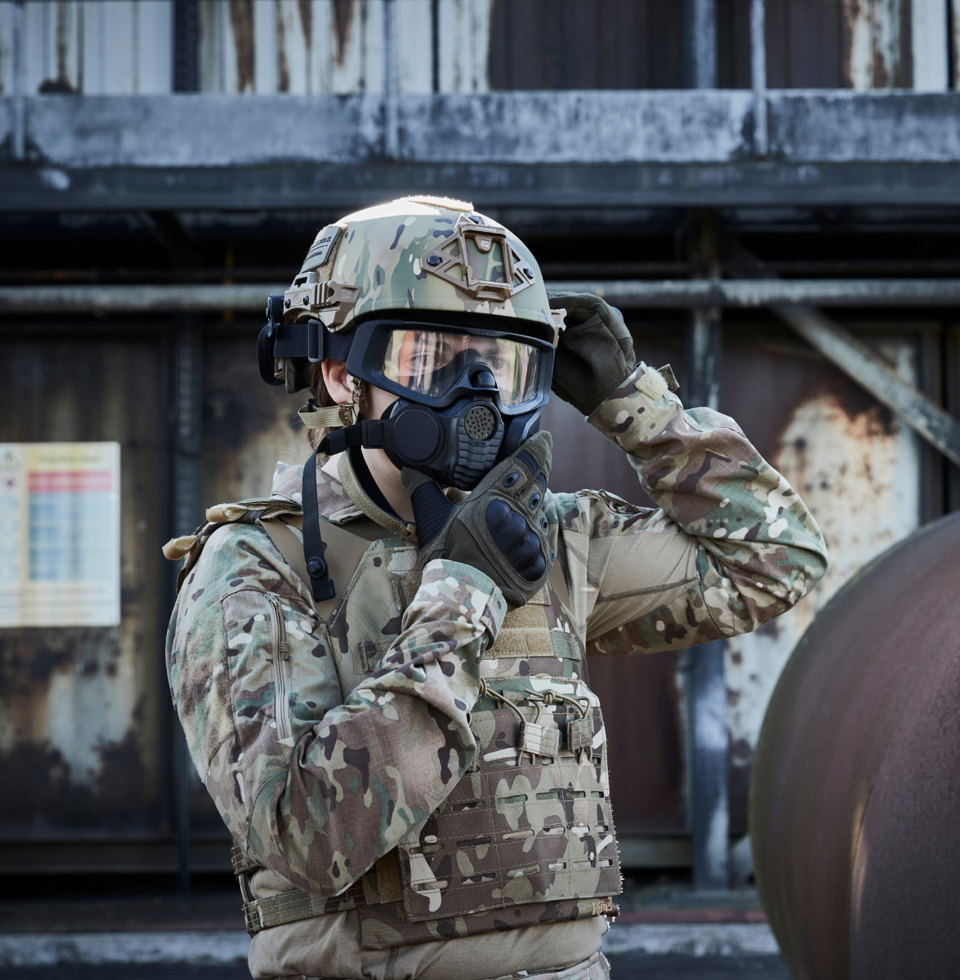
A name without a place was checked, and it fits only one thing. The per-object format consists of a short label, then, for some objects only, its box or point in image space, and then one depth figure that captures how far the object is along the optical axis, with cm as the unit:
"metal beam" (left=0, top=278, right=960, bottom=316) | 521
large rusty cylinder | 207
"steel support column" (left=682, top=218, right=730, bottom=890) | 530
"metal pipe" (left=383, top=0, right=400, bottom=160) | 485
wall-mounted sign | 562
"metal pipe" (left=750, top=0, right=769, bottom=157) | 484
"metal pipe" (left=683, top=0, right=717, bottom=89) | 531
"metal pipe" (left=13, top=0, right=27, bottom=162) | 480
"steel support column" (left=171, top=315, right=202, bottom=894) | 562
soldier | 151
